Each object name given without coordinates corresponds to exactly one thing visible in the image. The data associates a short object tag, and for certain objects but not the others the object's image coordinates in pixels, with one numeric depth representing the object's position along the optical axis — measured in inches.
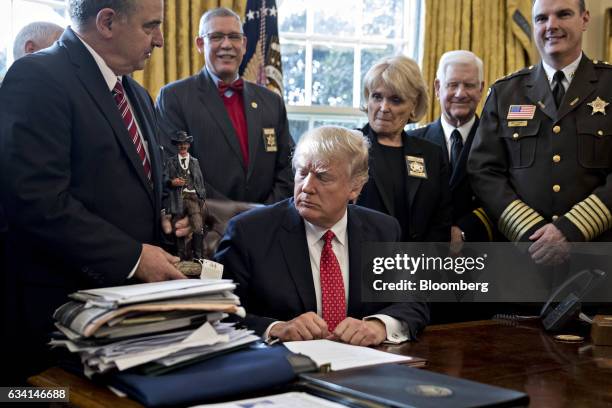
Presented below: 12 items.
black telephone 106.0
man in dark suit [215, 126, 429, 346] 101.6
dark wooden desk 70.4
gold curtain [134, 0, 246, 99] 202.5
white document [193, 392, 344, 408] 63.0
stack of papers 68.4
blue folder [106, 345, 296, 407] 63.4
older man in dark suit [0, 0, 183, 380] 87.7
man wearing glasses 149.3
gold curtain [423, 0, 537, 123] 257.0
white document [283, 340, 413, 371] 77.3
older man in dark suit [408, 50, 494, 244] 151.8
